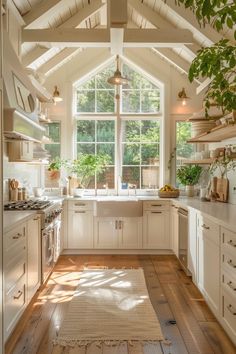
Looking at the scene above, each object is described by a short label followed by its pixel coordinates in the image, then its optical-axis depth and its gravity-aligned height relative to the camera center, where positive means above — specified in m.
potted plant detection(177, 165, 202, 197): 5.67 +0.01
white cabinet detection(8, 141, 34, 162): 4.09 +0.33
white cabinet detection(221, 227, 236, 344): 2.44 -0.79
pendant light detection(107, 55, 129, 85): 4.44 +1.31
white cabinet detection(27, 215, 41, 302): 3.16 -0.78
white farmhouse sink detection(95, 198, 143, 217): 5.12 -0.46
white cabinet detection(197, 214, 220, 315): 2.86 -0.78
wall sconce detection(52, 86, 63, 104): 5.45 +1.33
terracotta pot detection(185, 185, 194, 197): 5.66 -0.23
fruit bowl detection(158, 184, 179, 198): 5.48 -0.24
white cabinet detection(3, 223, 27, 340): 2.45 -0.78
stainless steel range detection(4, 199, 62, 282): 3.65 -0.58
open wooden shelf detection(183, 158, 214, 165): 4.96 +0.24
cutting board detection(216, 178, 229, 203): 4.48 -0.16
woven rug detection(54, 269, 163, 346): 2.67 -1.26
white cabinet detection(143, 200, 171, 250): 5.29 -0.67
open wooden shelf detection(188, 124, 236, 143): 3.63 +0.55
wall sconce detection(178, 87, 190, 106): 5.48 +1.34
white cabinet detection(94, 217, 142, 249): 5.30 -0.88
